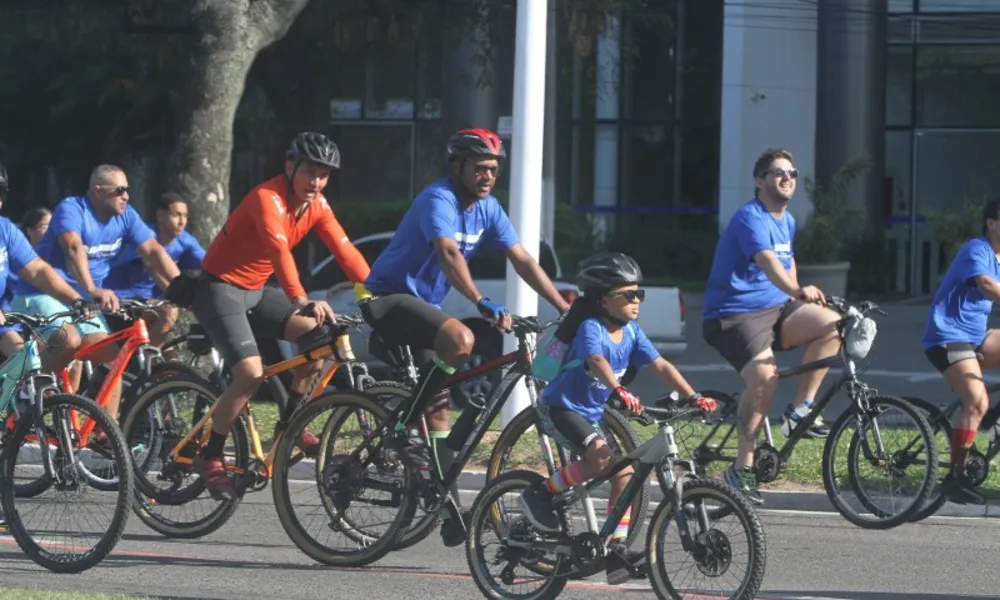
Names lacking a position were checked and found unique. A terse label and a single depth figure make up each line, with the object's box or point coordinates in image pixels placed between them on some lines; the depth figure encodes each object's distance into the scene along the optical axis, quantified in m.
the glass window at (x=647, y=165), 68.75
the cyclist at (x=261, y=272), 15.83
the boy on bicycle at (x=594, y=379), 13.54
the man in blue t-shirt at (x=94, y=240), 20.02
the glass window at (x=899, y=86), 65.00
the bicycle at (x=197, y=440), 16.02
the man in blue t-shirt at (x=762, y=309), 18.22
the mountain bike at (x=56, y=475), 15.17
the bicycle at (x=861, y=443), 17.73
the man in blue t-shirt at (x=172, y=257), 21.89
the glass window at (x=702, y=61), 66.12
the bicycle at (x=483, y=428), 14.77
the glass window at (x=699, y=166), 67.75
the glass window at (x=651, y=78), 66.75
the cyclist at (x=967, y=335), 18.17
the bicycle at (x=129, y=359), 17.77
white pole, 23.03
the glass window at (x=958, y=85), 64.00
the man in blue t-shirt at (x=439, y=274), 15.23
